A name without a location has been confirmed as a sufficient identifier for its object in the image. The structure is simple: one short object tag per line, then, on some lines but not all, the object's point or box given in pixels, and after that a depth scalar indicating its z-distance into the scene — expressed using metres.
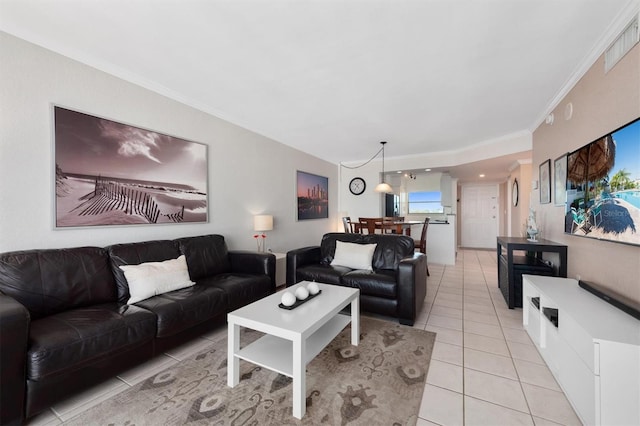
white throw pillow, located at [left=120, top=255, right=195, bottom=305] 2.04
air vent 1.62
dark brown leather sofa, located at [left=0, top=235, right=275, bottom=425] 1.29
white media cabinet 1.15
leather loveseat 2.50
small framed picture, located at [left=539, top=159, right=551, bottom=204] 3.04
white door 7.42
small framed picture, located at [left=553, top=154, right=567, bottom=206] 2.53
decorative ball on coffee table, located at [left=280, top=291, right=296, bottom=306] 1.81
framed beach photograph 2.09
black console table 2.68
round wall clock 6.29
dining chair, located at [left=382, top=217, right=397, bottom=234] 4.56
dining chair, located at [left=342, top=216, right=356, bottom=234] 5.05
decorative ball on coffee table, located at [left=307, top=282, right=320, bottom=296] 2.08
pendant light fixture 5.32
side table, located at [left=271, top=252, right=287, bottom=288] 3.62
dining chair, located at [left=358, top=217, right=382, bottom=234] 4.61
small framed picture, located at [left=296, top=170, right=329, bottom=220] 5.01
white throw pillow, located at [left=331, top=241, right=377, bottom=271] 3.08
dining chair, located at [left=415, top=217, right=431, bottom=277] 4.45
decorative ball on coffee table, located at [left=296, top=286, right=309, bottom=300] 1.96
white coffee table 1.42
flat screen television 1.51
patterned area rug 1.40
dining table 4.62
